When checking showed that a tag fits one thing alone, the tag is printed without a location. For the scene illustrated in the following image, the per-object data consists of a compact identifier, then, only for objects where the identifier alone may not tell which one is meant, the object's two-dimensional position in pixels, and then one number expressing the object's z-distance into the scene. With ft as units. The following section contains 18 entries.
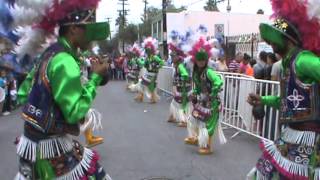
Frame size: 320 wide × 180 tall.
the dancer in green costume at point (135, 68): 42.00
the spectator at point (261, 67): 19.71
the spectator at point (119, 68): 66.71
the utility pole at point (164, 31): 56.39
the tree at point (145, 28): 121.96
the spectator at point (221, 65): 28.11
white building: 71.35
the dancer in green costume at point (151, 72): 32.66
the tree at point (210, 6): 153.83
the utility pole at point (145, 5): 146.26
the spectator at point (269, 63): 18.97
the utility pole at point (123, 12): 143.30
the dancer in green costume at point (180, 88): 22.46
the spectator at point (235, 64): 28.72
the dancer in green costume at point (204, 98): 15.89
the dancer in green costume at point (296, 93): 7.24
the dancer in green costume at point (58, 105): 6.77
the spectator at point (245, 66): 25.61
